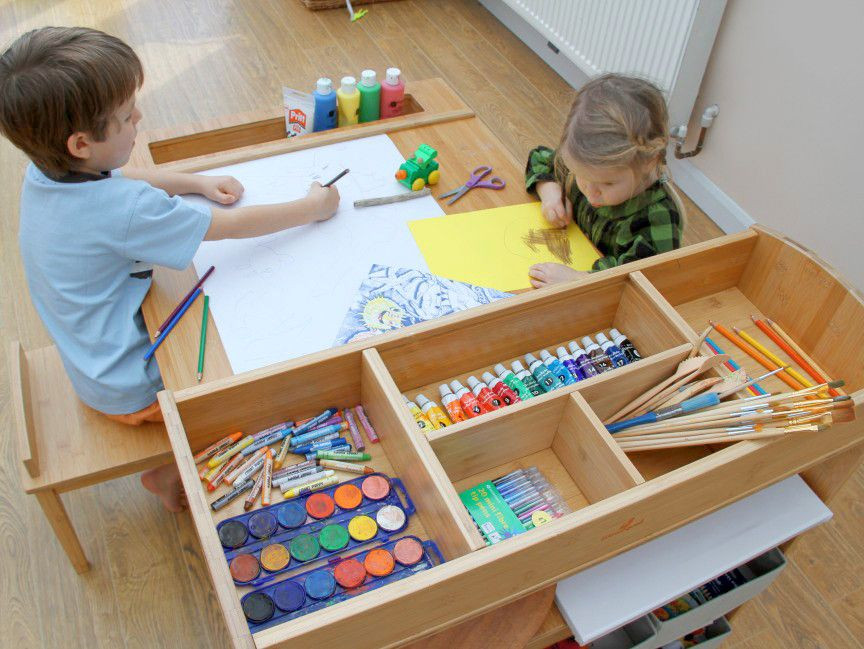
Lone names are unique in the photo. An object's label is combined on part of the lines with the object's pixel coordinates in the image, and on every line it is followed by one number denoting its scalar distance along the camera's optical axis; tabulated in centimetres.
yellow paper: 140
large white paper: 126
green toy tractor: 154
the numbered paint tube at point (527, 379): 121
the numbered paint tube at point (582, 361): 122
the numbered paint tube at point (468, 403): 117
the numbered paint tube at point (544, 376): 121
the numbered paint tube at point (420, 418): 115
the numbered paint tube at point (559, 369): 121
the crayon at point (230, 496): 106
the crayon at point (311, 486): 108
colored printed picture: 128
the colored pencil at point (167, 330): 122
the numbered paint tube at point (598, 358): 124
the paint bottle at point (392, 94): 173
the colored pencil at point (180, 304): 124
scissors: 156
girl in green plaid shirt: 134
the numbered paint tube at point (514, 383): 119
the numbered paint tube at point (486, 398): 118
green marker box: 107
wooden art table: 136
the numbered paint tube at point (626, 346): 128
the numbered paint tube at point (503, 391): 119
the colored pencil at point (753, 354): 128
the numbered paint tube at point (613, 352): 125
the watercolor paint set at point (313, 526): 101
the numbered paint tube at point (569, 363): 122
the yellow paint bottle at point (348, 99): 170
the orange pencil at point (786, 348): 129
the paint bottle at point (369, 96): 172
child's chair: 136
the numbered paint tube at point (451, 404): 117
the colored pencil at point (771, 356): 127
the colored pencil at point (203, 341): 119
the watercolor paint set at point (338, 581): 96
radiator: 247
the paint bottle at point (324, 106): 166
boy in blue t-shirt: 117
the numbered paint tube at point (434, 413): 115
